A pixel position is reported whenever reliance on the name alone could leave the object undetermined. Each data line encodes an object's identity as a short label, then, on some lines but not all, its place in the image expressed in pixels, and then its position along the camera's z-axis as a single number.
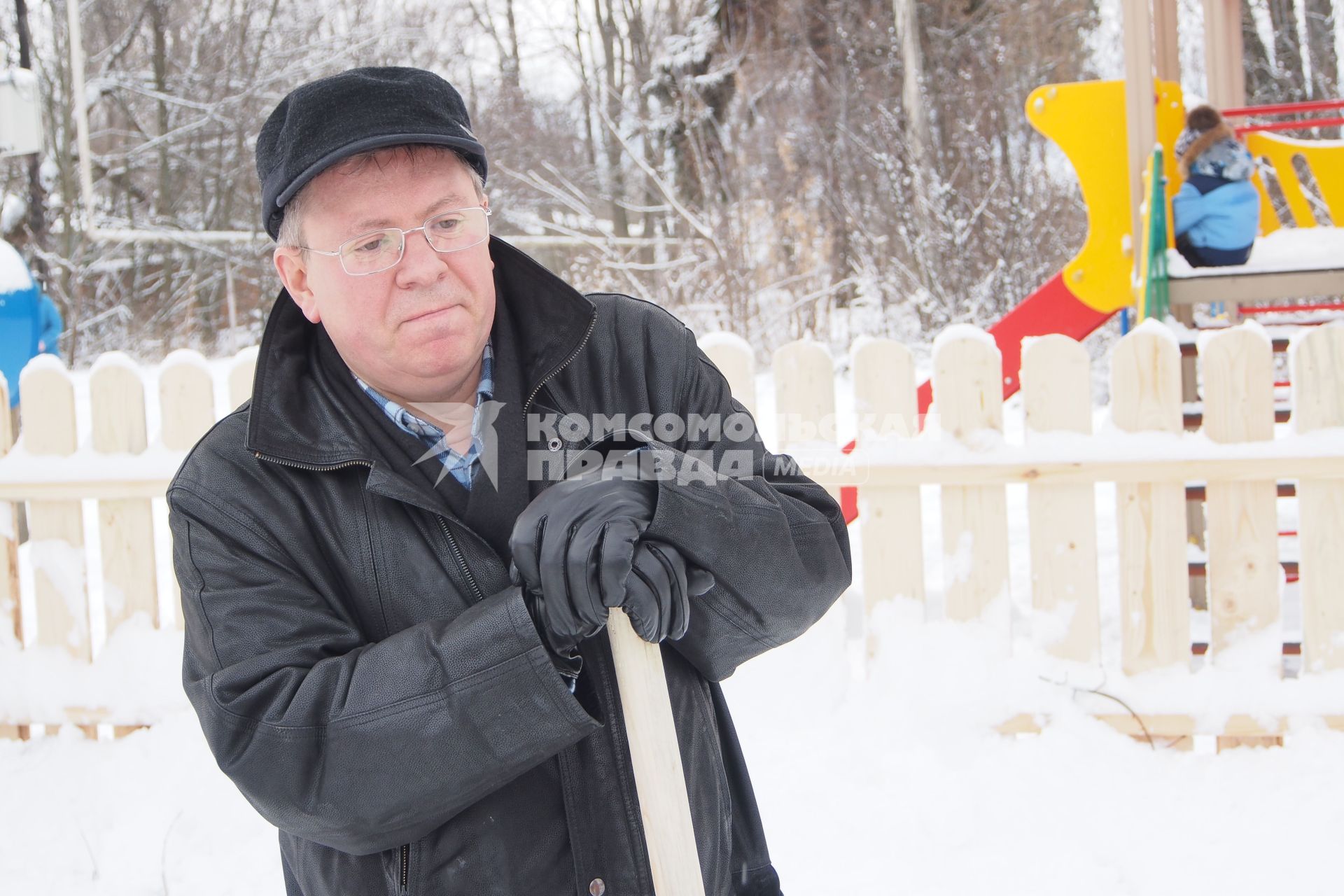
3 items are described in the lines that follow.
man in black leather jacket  1.29
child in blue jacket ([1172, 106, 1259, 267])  4.85
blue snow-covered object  5.38
